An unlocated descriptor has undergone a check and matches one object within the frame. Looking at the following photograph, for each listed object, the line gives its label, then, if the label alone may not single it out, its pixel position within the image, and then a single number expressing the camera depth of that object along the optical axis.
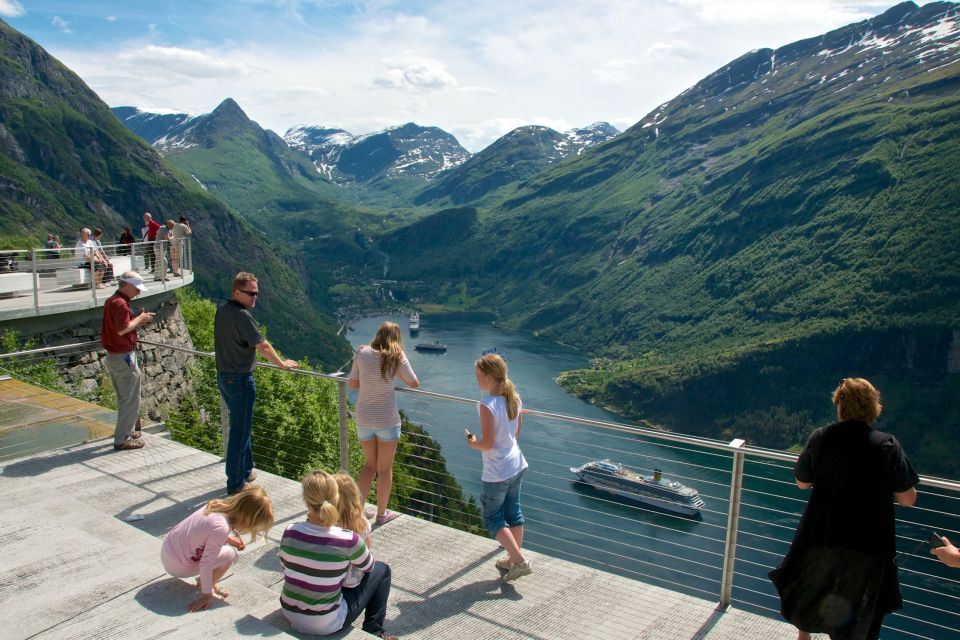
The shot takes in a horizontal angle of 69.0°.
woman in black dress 3.91
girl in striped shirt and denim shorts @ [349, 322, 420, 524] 6.00
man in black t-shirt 6.48
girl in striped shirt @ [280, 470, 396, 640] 4.25
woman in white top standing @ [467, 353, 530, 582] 5.30
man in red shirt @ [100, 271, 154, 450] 7.57
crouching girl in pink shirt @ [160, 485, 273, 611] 4.53
